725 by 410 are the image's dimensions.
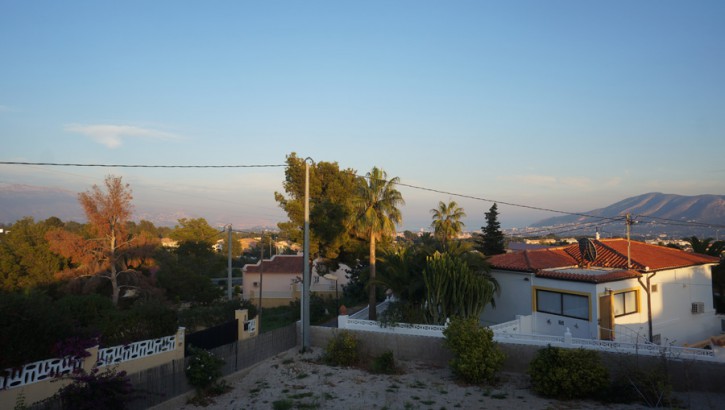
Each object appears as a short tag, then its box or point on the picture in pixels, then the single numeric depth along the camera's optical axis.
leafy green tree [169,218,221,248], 67.06
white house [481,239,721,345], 19.12
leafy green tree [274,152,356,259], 28.67
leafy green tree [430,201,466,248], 39.28
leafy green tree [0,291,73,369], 9.96
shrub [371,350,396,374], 16.31
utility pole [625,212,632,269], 20.80
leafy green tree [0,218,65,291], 28.33
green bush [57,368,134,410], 10.09
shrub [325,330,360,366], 17.46
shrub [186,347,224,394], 13.73
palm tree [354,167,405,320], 22.50
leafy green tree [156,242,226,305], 35.75
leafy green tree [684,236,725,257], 30.95
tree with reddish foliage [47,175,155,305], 24.59
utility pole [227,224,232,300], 32.25
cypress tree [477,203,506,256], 41.44
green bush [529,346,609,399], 12.84
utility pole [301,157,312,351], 18.53
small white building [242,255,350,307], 42.84
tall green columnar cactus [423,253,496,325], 19.36
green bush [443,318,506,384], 14.66
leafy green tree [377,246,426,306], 20.75
